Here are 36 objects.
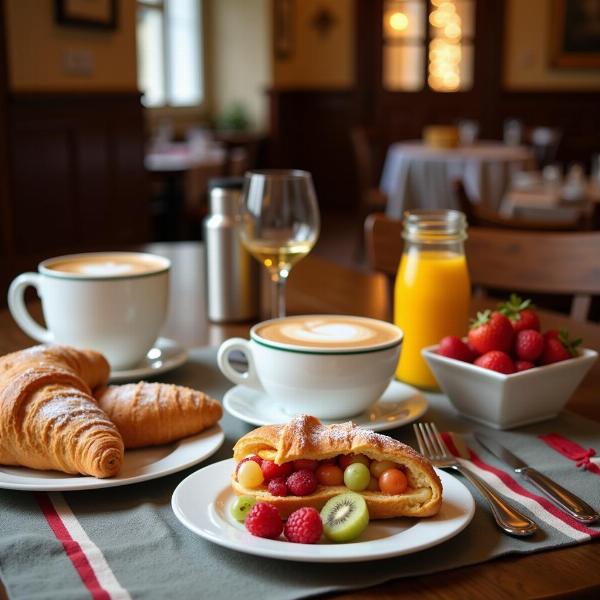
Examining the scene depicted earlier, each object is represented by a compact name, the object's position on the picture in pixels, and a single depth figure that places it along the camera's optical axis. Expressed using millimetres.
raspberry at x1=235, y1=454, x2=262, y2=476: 743
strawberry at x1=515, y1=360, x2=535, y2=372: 984
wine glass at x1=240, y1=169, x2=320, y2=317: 1206
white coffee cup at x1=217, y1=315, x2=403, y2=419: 909
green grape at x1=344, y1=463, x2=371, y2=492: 716
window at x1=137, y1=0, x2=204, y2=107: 7719
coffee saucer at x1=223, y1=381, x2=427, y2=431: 940
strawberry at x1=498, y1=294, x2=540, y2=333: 1026
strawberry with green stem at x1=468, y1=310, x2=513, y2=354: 997
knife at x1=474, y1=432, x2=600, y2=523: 747
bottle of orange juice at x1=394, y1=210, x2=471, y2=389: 1143
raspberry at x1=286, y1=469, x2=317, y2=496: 712
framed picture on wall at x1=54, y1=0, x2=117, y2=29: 4160
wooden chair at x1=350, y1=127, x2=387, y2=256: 5793
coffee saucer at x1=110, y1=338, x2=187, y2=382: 1123
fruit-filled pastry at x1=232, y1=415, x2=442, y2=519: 705
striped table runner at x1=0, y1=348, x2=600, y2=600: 629
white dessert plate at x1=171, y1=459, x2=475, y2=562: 640
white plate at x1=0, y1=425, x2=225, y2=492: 769
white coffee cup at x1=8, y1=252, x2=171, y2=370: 1113
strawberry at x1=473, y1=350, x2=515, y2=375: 970
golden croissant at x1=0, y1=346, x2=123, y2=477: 774
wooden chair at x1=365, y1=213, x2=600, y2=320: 1744
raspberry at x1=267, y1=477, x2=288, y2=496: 713
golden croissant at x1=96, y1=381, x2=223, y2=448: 861
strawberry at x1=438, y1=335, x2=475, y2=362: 1015
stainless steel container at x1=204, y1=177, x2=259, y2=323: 1393
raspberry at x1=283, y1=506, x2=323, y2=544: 659
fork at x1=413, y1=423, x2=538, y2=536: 713
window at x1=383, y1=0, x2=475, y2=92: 8398
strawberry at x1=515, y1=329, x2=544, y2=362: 995
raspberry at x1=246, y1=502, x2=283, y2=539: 666
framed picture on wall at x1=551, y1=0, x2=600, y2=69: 8500
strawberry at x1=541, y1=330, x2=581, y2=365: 1001
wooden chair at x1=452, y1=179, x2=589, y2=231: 2064
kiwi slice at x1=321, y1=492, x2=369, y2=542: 668
